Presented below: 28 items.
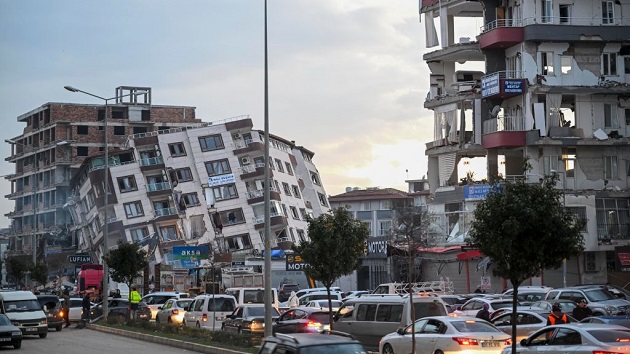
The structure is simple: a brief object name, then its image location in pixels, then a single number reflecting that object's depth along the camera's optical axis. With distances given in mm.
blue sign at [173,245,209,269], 49244
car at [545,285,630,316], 37219
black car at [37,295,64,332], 45062
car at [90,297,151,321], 49844
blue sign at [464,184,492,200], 60062
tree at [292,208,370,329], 32062
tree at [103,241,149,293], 50781
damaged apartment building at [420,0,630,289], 59000
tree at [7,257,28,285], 97375
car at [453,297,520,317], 35531
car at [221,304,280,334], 35562
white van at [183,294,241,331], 41188
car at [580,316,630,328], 28609
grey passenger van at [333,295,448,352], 29719
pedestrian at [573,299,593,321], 31297
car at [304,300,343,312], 42438
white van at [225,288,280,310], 46031
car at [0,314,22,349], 32500
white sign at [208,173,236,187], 92875
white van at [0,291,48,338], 39125
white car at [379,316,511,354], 24016
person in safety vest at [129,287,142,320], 47906
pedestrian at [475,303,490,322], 32750
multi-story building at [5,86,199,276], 121875
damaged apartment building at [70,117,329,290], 92562
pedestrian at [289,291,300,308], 49619
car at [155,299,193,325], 45562
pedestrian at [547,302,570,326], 26500
